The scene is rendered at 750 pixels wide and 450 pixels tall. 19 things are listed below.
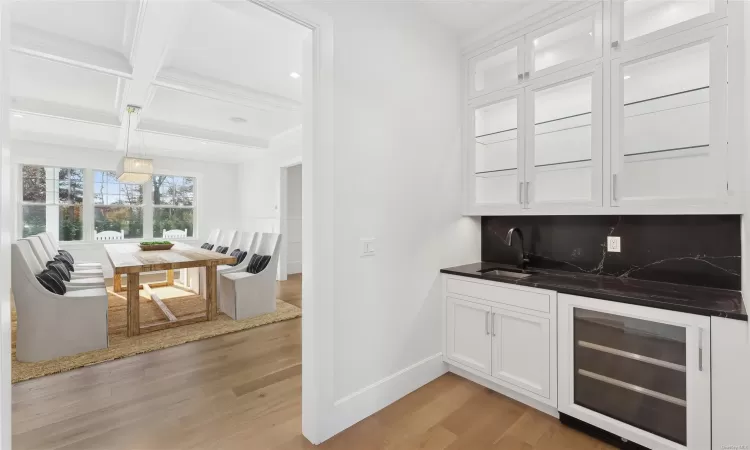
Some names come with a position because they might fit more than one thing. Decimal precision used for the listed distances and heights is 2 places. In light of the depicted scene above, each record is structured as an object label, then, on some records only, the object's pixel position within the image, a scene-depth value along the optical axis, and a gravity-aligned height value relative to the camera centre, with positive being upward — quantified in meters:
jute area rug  2.78 -1.16
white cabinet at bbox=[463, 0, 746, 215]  1.70 +0.70
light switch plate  2.07 -0.15
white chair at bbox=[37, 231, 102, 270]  4.85 -0.67
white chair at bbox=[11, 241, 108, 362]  2.78 -0.84
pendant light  4.53 +0.77
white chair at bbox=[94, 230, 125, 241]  6.77 -0.26
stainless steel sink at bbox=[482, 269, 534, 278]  2.45 -0.39
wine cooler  1.54 -0.77
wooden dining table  3.48 -0.47
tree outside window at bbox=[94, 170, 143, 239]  6.79 +0.37
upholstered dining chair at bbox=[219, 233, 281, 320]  4.00 -0.84
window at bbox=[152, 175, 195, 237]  7.50 +0.46
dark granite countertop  1.54 -0.38
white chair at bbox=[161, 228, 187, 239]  7.61 -0.25
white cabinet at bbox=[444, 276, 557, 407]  2.01 -0.75
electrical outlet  2.27 -0.14
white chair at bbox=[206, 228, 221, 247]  6.38 -0.27
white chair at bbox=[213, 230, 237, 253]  5.64 -0.28
